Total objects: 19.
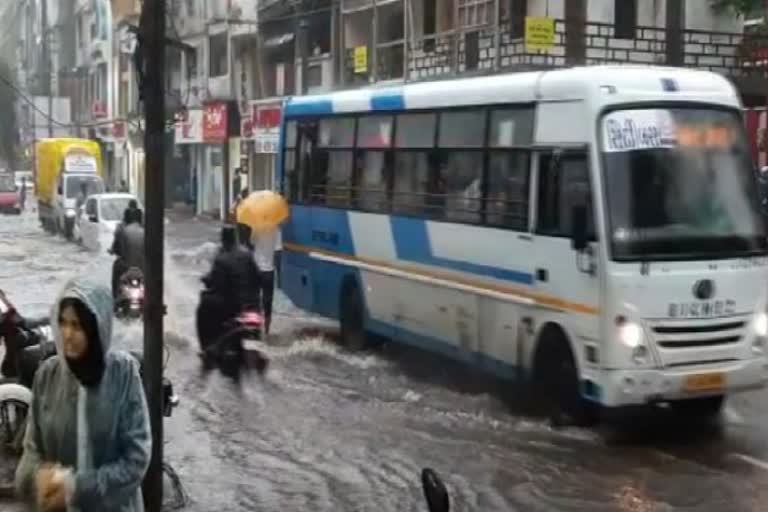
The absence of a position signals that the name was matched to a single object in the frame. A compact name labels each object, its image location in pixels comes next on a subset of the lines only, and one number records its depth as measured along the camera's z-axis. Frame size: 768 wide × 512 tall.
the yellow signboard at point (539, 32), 23.28
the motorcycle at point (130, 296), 16.64
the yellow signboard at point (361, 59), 34.75
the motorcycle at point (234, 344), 13.29
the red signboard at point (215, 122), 45.41
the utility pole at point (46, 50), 73.75
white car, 29.94
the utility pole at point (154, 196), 6.42
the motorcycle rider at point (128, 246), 17.41
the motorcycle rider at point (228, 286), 13.12
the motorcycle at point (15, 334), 10.02
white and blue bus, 9.62
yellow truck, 37.97
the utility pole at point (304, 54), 39.69
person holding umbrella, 15.95
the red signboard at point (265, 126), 39.97
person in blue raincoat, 3.86
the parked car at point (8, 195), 53.34
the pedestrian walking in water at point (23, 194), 57.25
